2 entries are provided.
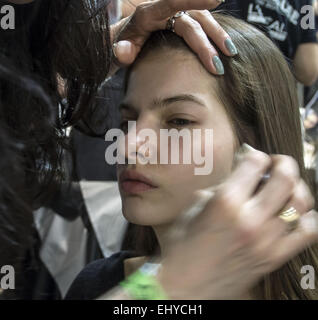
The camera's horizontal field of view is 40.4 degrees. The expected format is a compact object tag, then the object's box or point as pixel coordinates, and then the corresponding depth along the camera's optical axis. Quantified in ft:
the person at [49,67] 1.92
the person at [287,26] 2.36
